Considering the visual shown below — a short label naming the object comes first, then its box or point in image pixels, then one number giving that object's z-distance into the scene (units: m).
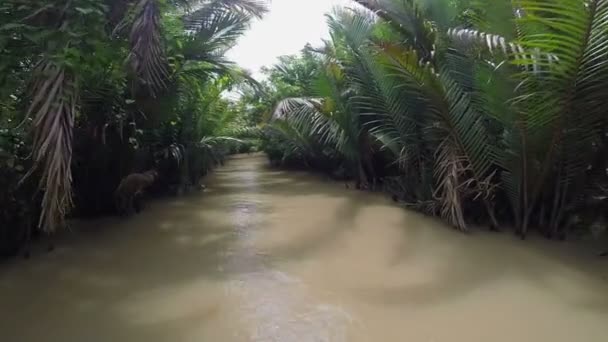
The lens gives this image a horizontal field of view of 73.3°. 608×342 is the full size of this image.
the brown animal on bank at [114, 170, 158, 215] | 5.05
